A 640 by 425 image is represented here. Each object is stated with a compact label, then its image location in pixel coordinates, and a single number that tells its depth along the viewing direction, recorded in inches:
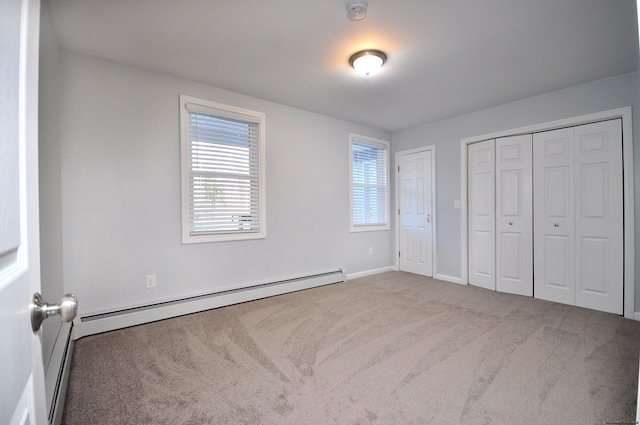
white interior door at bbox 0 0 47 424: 17.0
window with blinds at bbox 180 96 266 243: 124.3
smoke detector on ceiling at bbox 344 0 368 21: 75.7
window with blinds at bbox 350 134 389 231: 189.8
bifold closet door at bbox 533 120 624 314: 123.3
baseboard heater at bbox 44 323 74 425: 57.2
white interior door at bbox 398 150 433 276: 188.4
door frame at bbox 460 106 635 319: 118.5
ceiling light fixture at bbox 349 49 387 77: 101.6
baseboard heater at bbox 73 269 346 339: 101.1
